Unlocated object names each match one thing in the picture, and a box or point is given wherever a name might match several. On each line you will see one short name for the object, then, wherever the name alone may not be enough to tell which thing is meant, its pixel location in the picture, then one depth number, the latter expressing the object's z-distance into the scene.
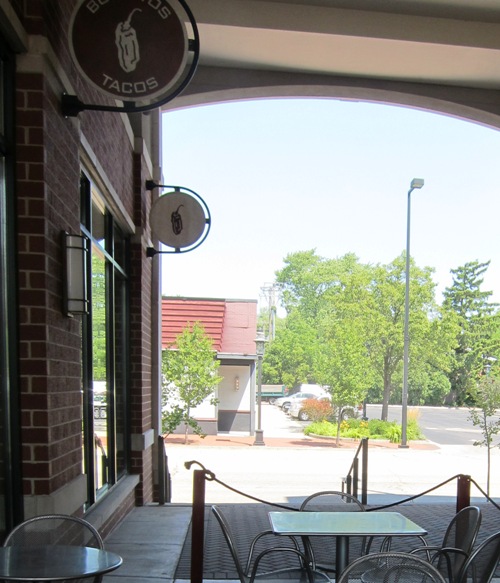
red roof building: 21.31
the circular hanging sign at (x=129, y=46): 3.84
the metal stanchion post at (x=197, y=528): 4.27
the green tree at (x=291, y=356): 39.69
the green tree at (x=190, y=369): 18.05
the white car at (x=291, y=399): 37.50
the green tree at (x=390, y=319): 27.28
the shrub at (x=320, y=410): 27.53
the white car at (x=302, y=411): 24.38
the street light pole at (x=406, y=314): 20.69
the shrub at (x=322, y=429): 24.44
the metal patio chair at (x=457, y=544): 3.73
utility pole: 54.19
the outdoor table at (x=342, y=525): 3.87
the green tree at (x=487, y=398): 14.84
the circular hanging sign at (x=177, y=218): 7.94
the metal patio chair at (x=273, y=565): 3.67
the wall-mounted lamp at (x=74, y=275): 3.86
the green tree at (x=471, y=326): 48.28
